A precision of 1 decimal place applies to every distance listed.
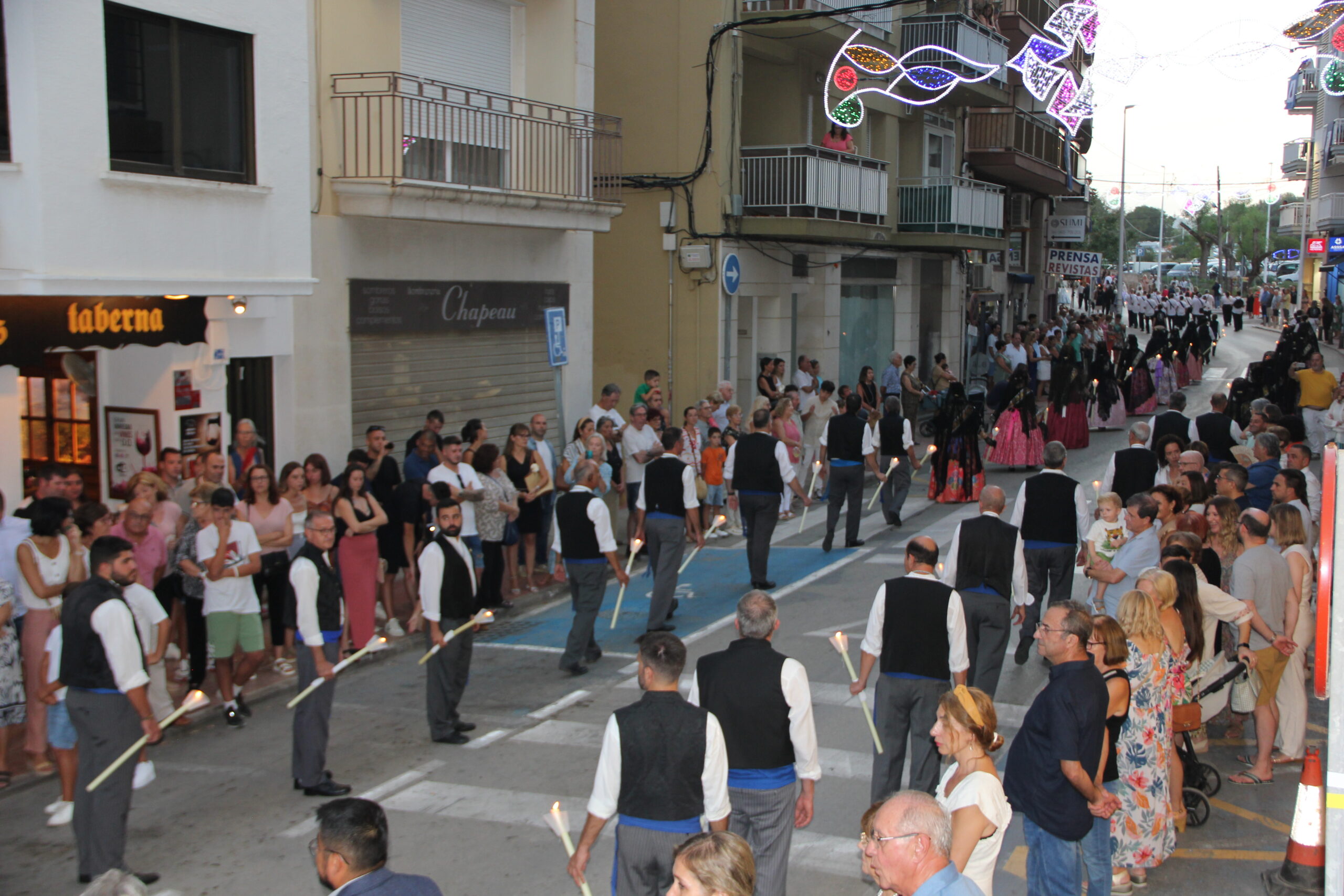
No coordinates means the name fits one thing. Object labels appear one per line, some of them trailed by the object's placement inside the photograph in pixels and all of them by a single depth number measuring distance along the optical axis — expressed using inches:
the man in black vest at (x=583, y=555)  382.9
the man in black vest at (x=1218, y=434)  528.7
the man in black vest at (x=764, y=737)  209.5
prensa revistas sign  1392.7
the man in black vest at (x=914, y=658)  262.5
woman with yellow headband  183.2
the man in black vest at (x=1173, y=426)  522.6
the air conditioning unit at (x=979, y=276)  1337.4
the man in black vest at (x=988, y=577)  320.2
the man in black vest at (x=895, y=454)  602.9
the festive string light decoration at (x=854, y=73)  707.4
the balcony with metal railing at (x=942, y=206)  1041.5
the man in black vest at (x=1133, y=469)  442.9
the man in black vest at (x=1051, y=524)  387.5
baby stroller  277.3
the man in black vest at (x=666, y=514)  426.9
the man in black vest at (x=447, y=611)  327.6
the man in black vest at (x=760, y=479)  479.8
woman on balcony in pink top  880.3
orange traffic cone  242.1
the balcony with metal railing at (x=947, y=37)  1010.7
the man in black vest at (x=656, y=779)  188.9
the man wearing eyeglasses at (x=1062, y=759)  208.1
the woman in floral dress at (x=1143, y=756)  245.9
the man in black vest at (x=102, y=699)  245.3
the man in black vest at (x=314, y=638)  296.0
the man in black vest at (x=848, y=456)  551.8
